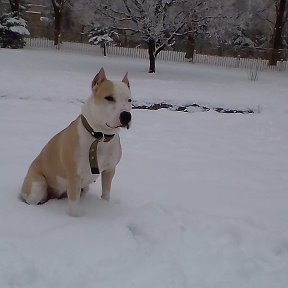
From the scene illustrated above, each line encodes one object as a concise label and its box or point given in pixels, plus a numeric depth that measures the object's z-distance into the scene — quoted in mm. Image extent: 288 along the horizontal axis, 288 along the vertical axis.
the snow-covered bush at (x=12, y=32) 24484
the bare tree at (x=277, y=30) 27516
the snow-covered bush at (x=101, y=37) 27500
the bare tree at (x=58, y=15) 30012
